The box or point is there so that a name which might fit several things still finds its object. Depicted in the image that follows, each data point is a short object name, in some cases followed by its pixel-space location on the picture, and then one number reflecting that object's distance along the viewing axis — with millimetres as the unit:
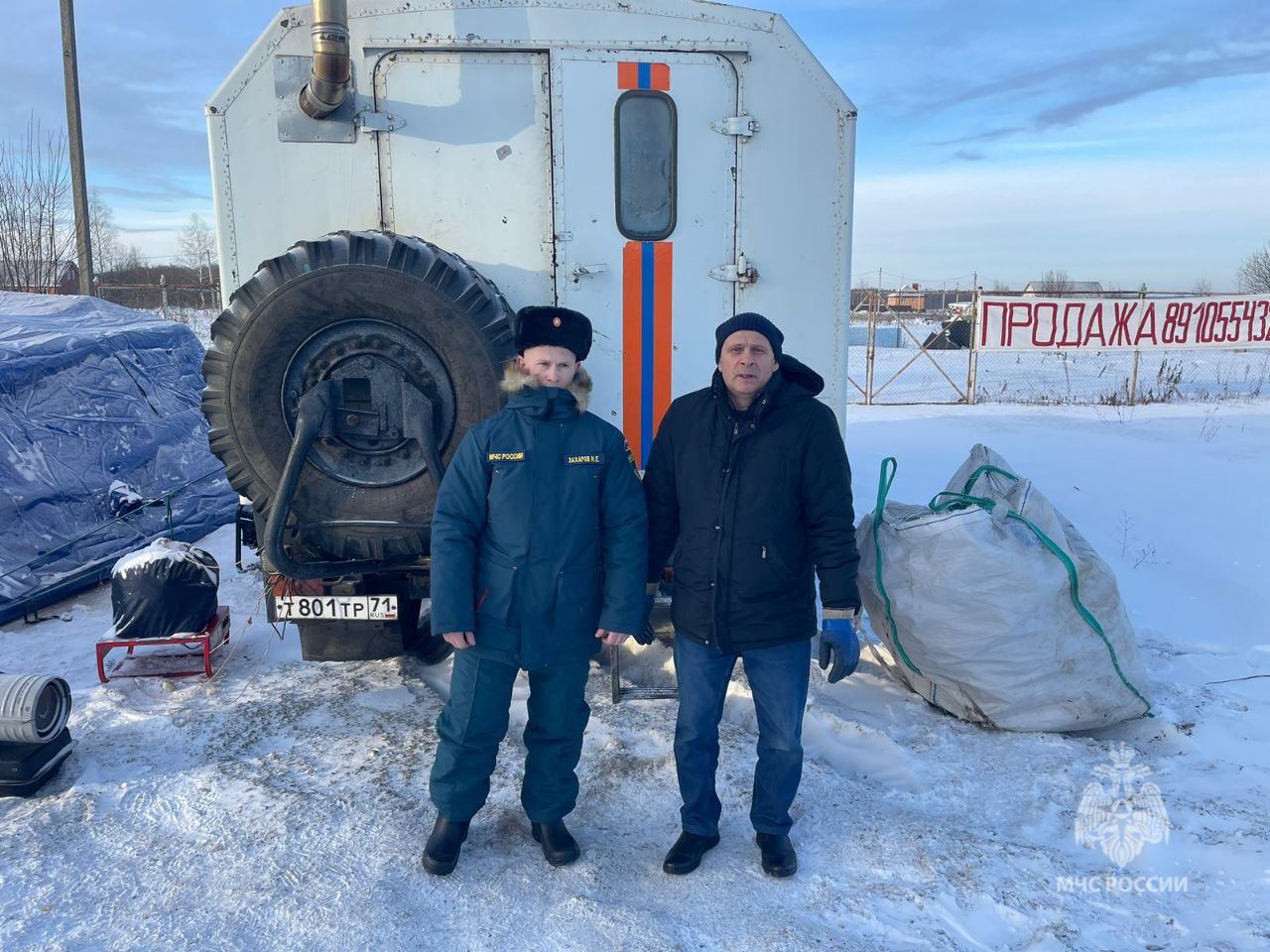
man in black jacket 2639
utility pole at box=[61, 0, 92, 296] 10730
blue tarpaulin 5270
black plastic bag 4012
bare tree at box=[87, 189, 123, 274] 23216
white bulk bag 3336
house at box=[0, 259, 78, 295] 14398
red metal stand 3959
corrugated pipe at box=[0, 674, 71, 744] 2973
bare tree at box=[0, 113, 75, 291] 14219
